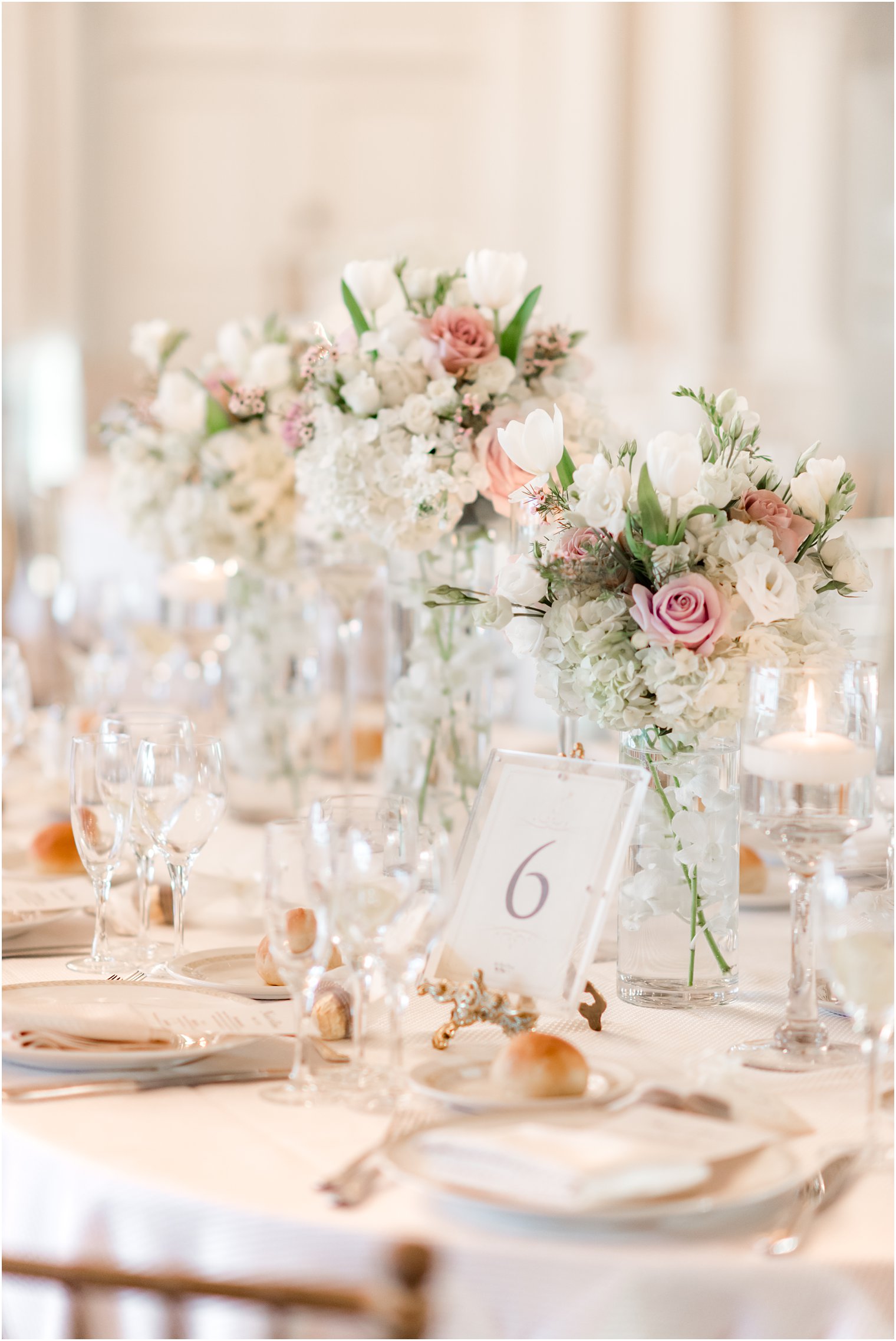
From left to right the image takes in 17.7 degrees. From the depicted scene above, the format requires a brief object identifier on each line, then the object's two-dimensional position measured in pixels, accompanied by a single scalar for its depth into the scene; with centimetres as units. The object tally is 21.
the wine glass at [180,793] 237
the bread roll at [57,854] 275
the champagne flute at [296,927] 206
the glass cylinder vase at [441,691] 272
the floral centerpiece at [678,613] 223
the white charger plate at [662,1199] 186
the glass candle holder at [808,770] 217
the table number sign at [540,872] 221
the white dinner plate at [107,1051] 210
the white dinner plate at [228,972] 228
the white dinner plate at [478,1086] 201
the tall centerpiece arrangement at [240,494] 313
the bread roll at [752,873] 266
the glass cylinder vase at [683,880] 232
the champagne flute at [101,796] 239
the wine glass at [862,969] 198
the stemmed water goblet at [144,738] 241
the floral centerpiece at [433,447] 262
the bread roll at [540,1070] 203
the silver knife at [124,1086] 207
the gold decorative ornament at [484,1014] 219
